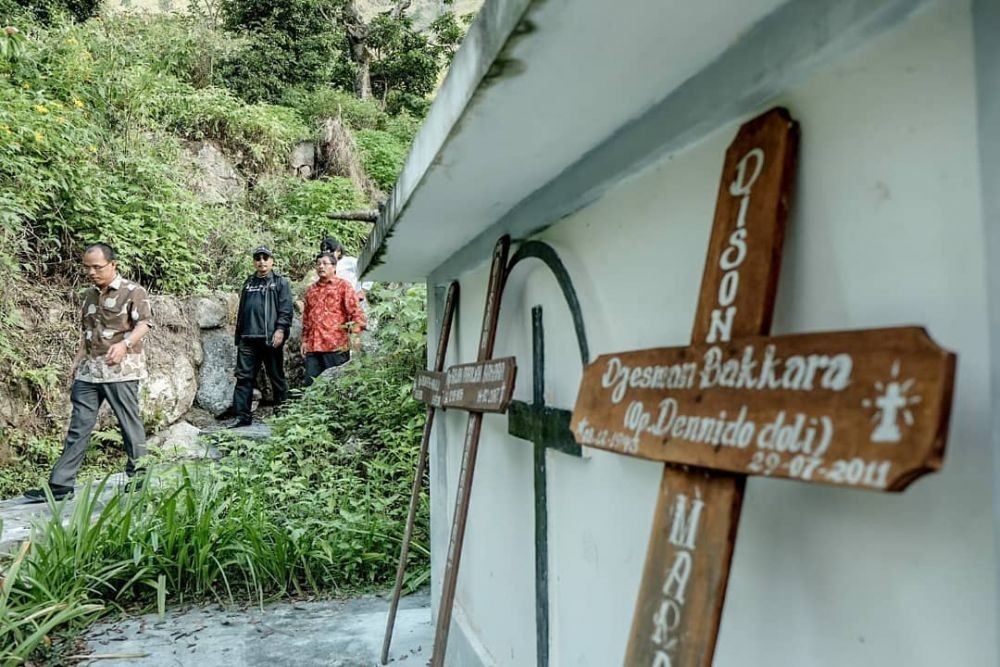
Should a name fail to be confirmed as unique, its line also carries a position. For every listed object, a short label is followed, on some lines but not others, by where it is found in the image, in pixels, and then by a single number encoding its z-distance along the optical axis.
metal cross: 1.65
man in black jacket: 6.87
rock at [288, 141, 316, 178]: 11.29
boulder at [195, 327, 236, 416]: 7.72
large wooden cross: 0.59
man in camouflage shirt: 4.60
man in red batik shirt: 6.65
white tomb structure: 0.65
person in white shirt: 6.91
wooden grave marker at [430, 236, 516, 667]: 1.94
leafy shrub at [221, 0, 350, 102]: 13.73
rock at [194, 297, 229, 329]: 7.90
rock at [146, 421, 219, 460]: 5.66
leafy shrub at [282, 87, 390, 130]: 13.21
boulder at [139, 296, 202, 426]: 7.07
